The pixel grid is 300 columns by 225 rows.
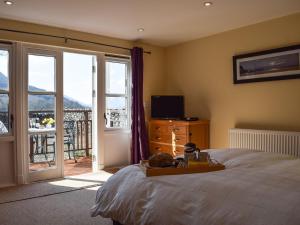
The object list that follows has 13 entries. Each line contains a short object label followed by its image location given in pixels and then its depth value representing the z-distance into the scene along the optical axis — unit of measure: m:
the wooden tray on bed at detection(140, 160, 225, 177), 1.90
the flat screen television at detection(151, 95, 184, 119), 4.95
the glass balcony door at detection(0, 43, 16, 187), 3.79
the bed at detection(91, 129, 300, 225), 1.34
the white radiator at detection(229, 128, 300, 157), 3.48
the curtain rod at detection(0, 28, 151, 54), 3.80
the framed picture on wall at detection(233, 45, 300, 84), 3.58
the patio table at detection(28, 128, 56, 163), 4.07
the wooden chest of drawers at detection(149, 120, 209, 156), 4.40
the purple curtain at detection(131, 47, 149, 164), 4.85
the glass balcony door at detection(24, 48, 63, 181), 4.03
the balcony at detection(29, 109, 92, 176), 4.10
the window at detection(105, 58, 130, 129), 4.84
